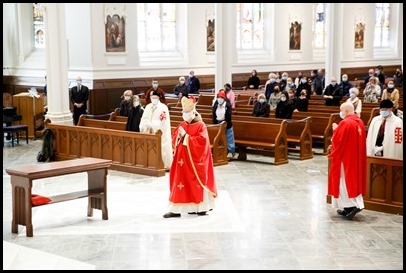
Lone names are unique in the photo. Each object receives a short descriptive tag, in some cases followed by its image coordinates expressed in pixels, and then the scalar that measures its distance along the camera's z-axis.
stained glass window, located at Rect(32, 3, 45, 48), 25.06
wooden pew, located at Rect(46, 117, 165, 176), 13.19
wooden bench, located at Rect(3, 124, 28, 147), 17.47
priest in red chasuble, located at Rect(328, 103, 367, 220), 9.69
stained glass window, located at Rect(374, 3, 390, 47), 35.56
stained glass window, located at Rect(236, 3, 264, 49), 29.05
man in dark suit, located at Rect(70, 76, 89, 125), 18.11
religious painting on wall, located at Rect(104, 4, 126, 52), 23.02
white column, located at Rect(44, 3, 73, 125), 15.67
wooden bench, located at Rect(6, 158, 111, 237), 8.82
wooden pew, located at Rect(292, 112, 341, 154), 15.81
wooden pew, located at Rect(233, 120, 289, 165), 14.54
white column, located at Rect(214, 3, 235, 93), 18.72
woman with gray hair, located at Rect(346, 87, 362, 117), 14.56
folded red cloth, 8.99
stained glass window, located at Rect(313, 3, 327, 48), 32.00
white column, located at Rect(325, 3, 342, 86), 22.42
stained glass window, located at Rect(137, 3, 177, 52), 25.52
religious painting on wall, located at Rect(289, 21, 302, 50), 30.50
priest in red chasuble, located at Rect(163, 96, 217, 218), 9.75
